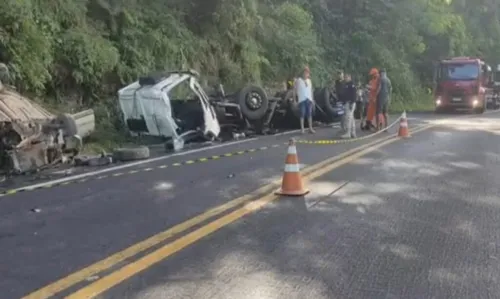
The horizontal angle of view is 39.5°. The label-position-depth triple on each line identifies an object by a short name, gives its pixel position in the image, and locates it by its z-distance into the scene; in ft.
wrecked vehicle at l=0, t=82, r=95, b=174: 34.19
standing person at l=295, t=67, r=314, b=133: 59.93
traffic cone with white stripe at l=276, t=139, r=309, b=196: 27.07
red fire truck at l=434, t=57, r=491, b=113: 109.70
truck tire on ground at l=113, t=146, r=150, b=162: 41.06
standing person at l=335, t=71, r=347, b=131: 59.21
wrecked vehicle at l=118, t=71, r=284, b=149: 48.91
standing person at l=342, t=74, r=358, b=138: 57.31
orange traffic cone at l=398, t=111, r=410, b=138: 56.33
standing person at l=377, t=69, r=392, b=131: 62.59
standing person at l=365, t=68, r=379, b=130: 62.95
